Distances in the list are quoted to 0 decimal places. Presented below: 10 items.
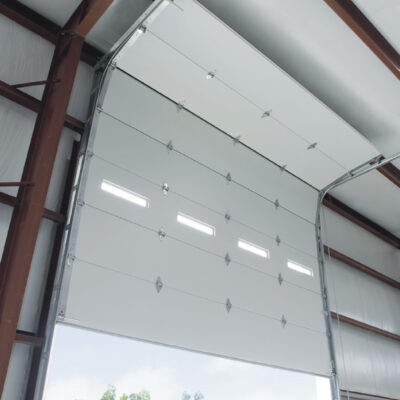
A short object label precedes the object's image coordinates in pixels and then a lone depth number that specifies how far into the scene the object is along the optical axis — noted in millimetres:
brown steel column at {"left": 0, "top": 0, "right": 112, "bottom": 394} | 5180
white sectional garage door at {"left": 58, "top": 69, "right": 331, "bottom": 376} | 6438
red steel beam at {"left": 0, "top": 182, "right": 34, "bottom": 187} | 5750
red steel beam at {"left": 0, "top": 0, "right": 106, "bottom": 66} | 7020
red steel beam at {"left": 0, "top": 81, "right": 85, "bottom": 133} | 6473
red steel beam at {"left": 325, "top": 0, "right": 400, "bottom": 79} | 6828
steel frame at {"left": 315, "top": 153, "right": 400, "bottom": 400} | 9103
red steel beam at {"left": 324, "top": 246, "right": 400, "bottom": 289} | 11451
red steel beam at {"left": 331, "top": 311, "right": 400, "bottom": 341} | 10610
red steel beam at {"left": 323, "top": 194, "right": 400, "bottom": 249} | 12250
